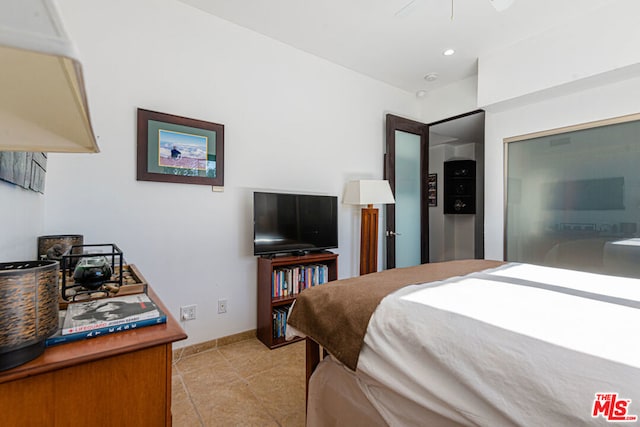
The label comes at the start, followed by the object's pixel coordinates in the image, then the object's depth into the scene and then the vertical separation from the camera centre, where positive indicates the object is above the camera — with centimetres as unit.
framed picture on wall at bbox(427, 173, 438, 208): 598 +46
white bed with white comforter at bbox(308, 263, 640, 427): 70 -39
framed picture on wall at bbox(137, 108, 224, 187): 223 +49
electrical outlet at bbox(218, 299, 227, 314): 256 -81
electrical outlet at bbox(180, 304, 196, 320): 238 -81
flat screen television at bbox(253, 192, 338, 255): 259 -10
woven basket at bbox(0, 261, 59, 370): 59 -21
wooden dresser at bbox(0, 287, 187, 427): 63 -40
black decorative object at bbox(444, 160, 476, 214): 557 +49
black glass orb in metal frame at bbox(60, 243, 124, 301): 109 -27
